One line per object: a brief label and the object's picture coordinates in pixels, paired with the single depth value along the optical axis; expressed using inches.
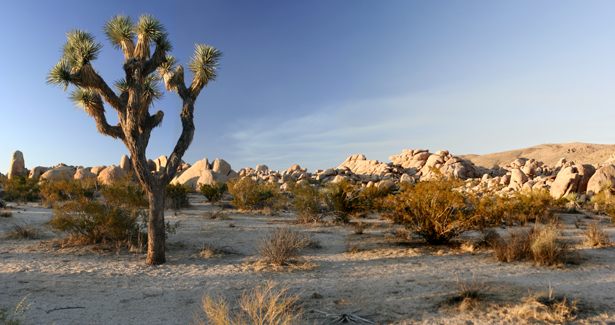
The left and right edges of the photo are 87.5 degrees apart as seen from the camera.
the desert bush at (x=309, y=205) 590.9
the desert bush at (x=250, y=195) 799.7
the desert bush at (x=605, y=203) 588.1
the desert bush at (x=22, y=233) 392.5
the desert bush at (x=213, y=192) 935.7
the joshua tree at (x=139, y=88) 291.0
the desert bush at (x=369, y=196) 581.3
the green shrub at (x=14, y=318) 147.5
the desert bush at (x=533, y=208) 540.1
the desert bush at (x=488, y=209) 362.3
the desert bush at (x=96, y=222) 350.9
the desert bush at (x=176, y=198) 765.9
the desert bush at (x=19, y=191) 892.0
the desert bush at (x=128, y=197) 567.6
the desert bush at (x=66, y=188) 416.8
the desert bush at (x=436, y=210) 356.5
